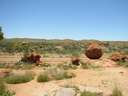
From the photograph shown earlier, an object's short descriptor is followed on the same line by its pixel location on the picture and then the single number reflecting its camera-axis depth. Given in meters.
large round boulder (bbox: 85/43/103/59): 12.21
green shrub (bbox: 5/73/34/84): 6.46
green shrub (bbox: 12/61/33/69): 9.70
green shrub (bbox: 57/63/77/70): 8.95
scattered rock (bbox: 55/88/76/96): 5.06
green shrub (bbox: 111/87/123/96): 4.83
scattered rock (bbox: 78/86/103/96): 5.08
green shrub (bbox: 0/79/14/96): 5.21
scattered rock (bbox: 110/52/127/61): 11.78
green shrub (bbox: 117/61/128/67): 9.97
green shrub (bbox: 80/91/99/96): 4.86
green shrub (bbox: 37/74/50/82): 6.30
